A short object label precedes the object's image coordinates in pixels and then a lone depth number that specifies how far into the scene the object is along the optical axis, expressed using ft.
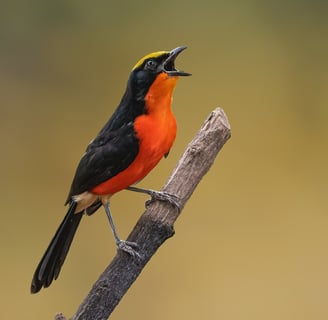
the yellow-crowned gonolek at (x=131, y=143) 19.09
